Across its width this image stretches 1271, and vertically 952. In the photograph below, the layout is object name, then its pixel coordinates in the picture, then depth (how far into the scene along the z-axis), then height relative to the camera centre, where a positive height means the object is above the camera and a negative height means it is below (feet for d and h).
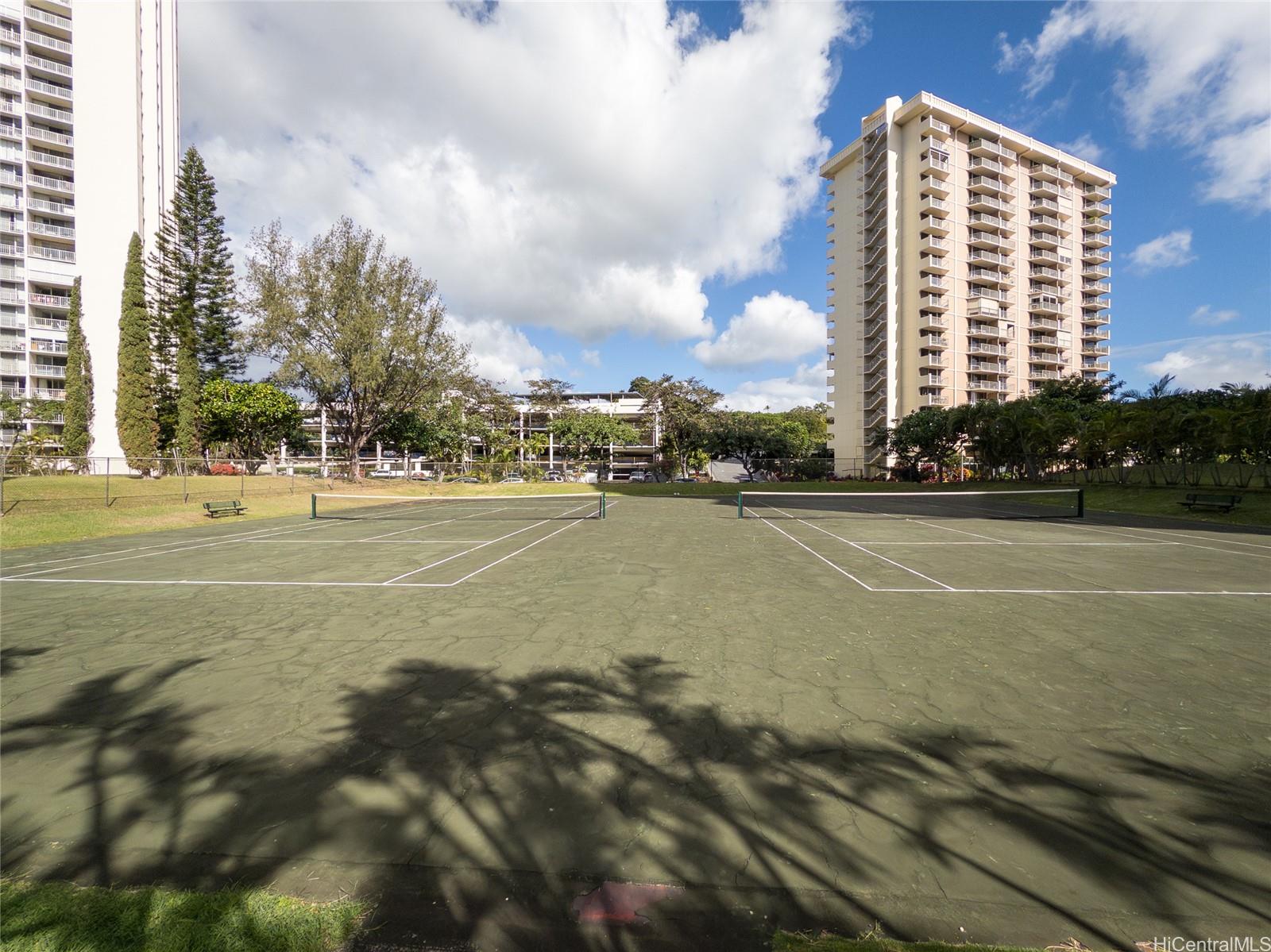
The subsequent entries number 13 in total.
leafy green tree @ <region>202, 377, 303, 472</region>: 143.13 +14.94
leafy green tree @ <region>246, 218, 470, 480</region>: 114.83 +32.20
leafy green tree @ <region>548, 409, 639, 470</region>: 233.96 +16.89
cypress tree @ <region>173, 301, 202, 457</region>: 133.90 +19.86
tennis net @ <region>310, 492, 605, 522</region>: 82.79 -7.46
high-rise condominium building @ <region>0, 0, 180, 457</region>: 161.58 +96.46
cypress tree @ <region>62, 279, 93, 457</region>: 142.20 +20.83
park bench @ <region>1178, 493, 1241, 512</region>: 69.78 -4.57
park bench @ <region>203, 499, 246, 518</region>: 76.07 -6.17
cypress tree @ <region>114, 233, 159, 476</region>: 132.05 +22.24
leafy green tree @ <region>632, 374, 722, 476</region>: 217.15 +24.20
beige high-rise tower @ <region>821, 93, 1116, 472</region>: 212.43 +88.60
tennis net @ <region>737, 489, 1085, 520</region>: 80.07 -6.82
